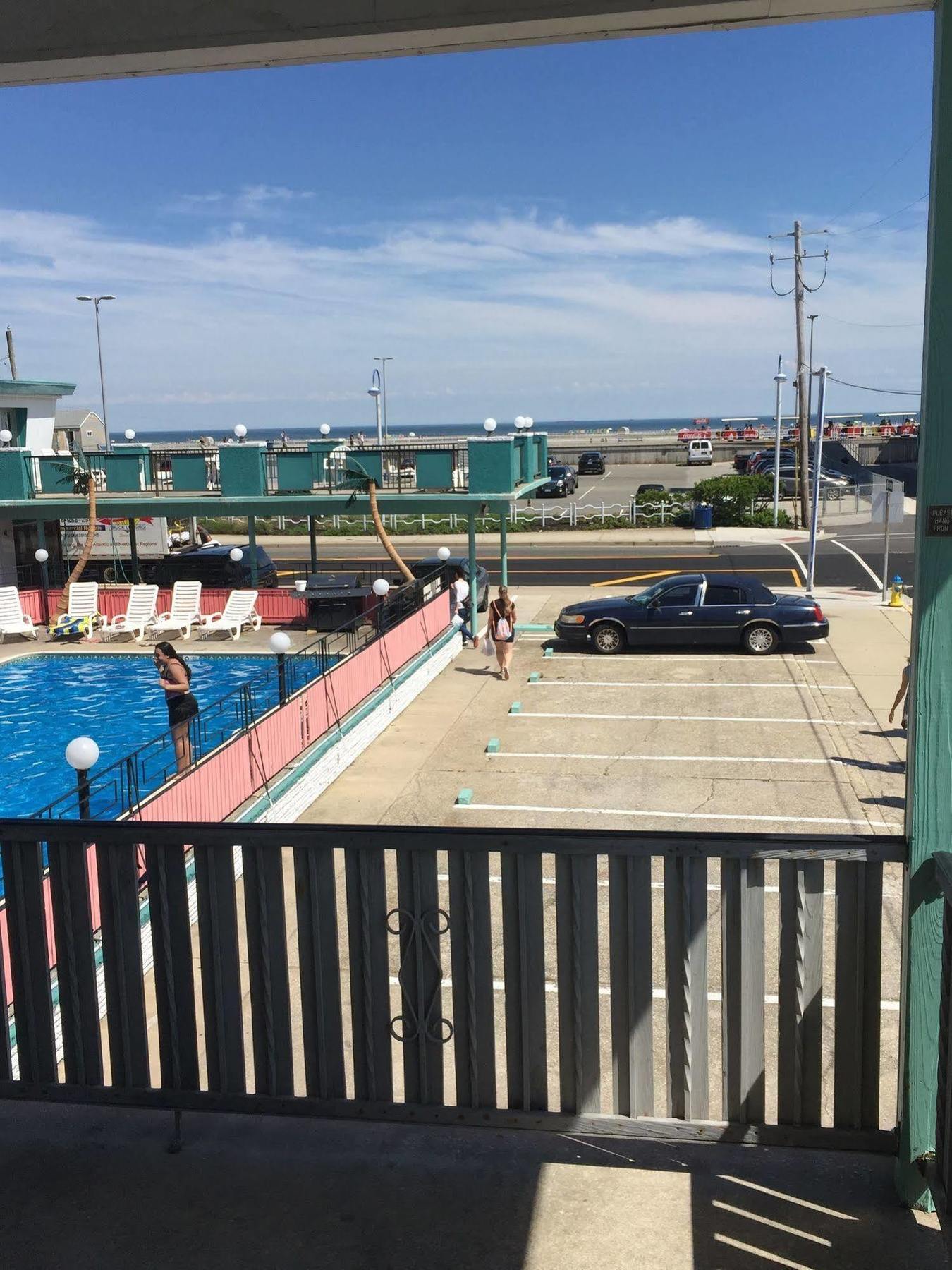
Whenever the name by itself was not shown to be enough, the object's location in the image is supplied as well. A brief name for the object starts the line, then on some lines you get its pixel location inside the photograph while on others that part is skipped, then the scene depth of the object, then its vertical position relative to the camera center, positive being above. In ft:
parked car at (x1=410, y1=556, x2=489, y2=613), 82.58 -9.20
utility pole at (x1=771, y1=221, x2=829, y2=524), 147.54 +5.83
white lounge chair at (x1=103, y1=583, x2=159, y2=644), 76.84 -10.85
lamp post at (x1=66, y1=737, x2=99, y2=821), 26.25 -6.76
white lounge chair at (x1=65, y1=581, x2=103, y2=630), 79.25 -9.82
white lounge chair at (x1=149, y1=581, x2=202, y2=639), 77.10 -10.82
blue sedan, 69.46 -10.87
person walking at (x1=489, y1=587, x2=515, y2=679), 61.72 -9.74
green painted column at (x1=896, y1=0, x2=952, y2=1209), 11.00 -3.03
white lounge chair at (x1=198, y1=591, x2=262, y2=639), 76.43 -11.08
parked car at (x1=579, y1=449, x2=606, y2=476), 249.96 -5.17
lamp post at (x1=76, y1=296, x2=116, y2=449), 167.32 +21.60
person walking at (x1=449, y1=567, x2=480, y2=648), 73.82 -9.76
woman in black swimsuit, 41.09 -8.29
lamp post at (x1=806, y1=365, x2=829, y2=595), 92.48 -4.35
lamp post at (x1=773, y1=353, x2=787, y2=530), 141.59 -3.17
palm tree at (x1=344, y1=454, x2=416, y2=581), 78.33 -2.57
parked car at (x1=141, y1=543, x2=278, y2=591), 88.48 -9.16
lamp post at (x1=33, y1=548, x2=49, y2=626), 80.48 -8.16
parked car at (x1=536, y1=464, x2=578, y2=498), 190.03 -7.33
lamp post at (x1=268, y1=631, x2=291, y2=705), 41.29 -7.05
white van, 271.49 -3.61
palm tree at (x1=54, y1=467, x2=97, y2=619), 79.92 -3.37
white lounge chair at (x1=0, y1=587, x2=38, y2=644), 77.05 -10.72
